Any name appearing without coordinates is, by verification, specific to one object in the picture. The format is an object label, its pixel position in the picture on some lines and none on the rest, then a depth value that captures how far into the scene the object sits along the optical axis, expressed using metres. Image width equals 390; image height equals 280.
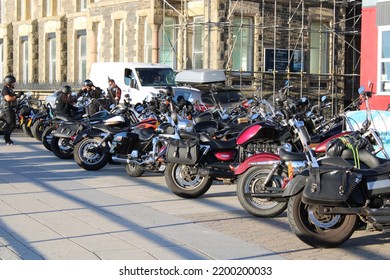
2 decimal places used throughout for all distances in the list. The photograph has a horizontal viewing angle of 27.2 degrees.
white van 24.61
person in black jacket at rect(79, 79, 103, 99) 21.44
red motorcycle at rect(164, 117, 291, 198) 10.76
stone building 28.27
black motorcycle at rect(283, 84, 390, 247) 7.66
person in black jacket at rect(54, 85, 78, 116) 18.37
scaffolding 28.25
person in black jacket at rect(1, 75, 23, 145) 18.91
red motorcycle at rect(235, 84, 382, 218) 9.02
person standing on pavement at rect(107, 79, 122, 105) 21.98
